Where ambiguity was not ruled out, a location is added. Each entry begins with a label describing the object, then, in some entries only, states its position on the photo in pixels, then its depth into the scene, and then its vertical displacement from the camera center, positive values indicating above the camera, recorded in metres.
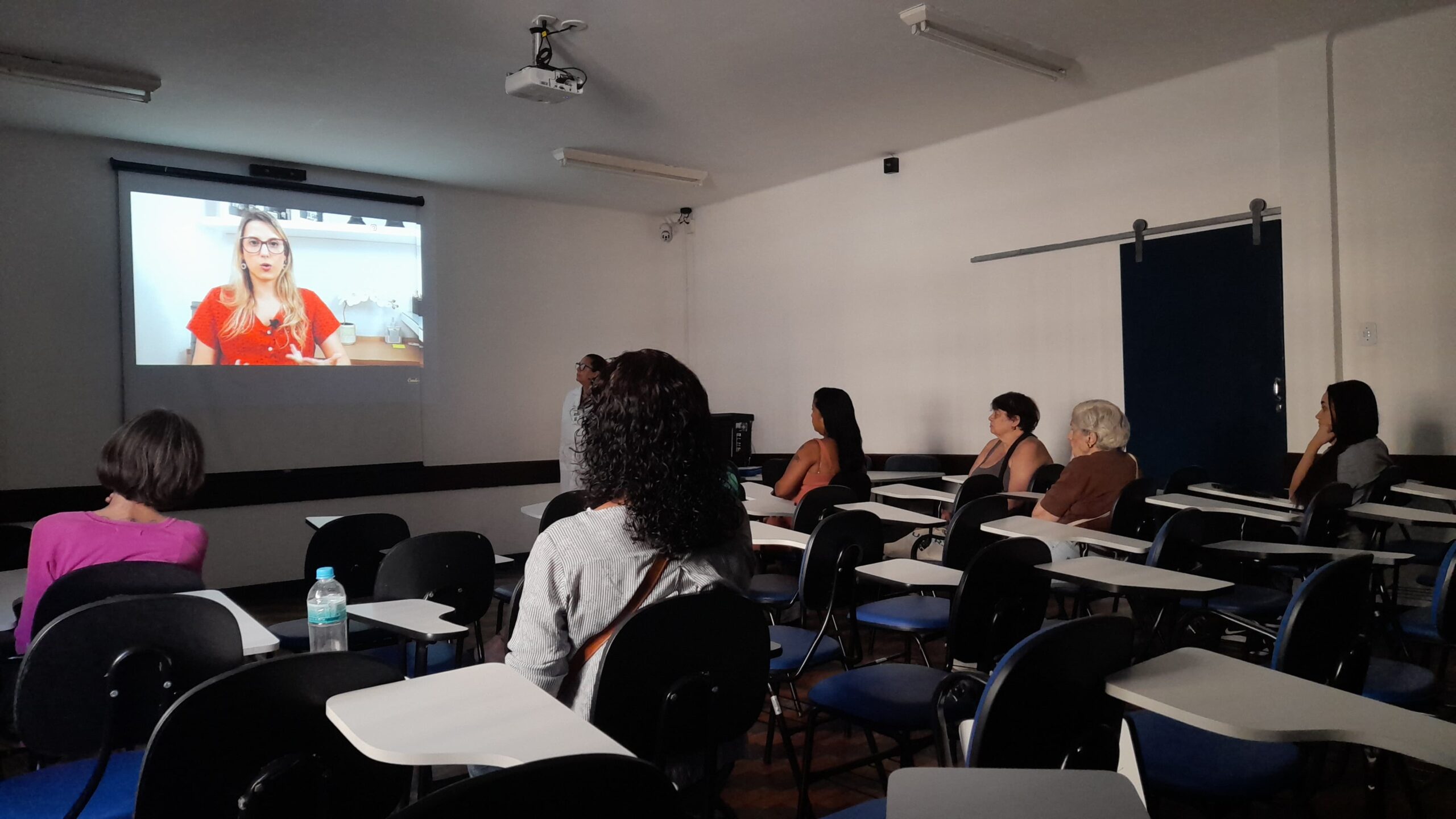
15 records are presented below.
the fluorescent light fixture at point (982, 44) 4.02 +1.73
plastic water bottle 2.28 -0.52
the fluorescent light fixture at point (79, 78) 4.29 +1.71
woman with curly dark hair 1.63 -0.23
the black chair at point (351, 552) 3.17 -0.53
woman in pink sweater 2.34 -0.27
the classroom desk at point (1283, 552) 2.82 -0.53
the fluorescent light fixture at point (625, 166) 6.08 +1.73
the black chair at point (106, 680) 1.67 -0.51
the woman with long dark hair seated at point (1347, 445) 4.05 -0.26
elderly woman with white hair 3.82 -0.41
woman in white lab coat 5.74 -0.11
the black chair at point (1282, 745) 1.70 -0.74
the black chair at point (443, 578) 2.75 -0.54
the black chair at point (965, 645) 2.20 -0.65
